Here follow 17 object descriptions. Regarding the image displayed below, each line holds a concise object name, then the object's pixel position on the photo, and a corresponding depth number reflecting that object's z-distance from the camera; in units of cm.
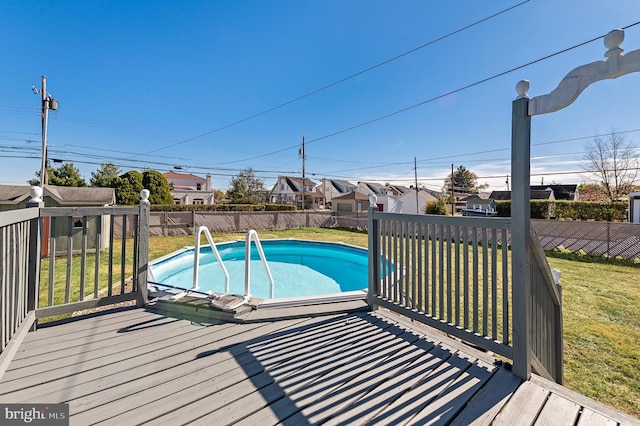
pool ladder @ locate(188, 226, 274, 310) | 281
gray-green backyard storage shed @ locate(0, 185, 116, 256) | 768
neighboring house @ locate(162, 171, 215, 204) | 3131
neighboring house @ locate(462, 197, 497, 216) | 2606
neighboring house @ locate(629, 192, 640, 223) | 1194
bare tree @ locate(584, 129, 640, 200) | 1736
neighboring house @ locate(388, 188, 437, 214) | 2942
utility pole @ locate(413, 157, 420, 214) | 2731
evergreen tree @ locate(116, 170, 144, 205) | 1772
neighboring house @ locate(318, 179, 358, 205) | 3659
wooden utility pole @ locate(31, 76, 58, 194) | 1156
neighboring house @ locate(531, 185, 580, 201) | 3147
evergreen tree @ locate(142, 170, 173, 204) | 1856
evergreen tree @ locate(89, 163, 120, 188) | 2678
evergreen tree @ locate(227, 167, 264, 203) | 2717
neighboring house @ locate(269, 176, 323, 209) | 3491
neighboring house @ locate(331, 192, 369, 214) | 2659
